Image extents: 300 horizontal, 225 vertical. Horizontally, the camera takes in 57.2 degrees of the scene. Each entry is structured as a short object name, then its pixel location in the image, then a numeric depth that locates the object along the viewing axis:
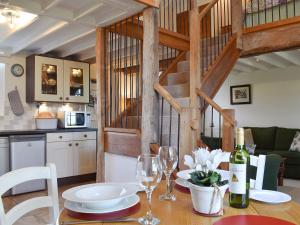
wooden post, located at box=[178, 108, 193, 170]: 2.50
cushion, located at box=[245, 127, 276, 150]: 6.02
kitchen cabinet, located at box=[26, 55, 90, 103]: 4.87
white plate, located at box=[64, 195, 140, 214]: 1.02
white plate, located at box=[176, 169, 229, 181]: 1.35
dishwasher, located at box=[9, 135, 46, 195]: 4.16
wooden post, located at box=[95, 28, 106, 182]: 3.52
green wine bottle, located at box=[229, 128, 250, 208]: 1.04
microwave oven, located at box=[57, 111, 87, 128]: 5.04
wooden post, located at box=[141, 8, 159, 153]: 2.86
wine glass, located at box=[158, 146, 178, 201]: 1.23
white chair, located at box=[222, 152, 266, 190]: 1.52
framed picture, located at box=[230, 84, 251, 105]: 6.78
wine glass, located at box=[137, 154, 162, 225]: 0.99
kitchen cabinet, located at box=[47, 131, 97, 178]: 4.69
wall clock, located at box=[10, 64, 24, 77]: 4.95
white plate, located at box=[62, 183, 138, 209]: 1.03
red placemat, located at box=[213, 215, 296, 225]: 0.92
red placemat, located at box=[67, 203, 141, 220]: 1.00
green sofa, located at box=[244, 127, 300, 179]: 5.09
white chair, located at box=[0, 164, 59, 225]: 1.15
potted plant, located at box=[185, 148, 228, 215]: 0.98
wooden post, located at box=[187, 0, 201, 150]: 3.27
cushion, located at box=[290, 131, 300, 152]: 5.34
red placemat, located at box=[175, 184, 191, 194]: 1.35
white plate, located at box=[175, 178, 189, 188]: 1.37
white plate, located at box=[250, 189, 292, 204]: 1.18
